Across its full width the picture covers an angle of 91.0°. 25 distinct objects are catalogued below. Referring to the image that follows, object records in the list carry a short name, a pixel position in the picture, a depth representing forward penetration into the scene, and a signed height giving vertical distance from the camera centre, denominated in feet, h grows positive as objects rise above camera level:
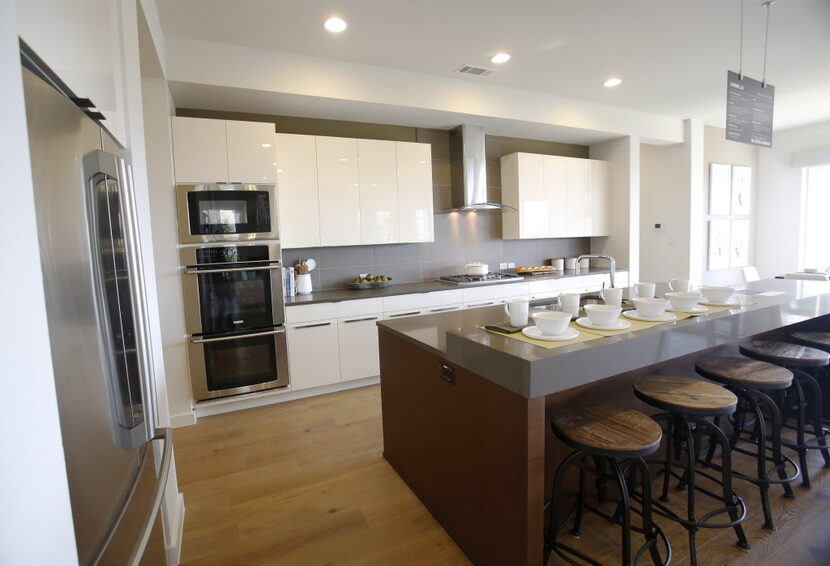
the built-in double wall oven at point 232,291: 10.11 -1.01
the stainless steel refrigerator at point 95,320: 2.25 -0.43
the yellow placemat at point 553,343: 4.83 -1.24
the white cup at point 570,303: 6.09 -0.95
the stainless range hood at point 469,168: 14.39 +2.65
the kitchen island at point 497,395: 4.59 -2.21
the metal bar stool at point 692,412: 5.26 -2.27
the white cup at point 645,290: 6.83 -0.91
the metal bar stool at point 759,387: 6.09 -2.32
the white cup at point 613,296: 6.59 -0.94
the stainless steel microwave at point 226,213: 9.97 +0.99
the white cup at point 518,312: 5.71 -0.99
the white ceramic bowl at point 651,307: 5.88 -1.02
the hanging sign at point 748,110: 9.73 +3.01
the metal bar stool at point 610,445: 4.50 -2.28
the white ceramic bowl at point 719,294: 6.85 -1.02
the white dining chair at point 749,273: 18.06 -1.81
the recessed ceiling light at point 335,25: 9.23 +5.14
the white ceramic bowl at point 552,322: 5.06 -1.02
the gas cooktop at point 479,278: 14.10 -1.28
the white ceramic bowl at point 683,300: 6.31 -1.01
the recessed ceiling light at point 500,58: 11.39 +5.19
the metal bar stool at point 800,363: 6.94 -2.24
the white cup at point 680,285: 7.47 -0.91
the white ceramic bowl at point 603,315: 5.55 -1.05
